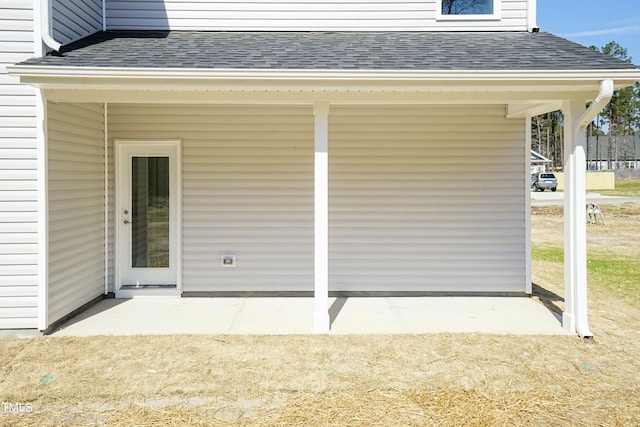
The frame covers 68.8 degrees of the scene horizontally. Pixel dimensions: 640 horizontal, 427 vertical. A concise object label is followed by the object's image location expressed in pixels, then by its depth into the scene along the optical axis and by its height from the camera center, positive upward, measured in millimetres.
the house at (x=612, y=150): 51406 +6338
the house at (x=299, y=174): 6215 +441
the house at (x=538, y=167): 41912 +4633
